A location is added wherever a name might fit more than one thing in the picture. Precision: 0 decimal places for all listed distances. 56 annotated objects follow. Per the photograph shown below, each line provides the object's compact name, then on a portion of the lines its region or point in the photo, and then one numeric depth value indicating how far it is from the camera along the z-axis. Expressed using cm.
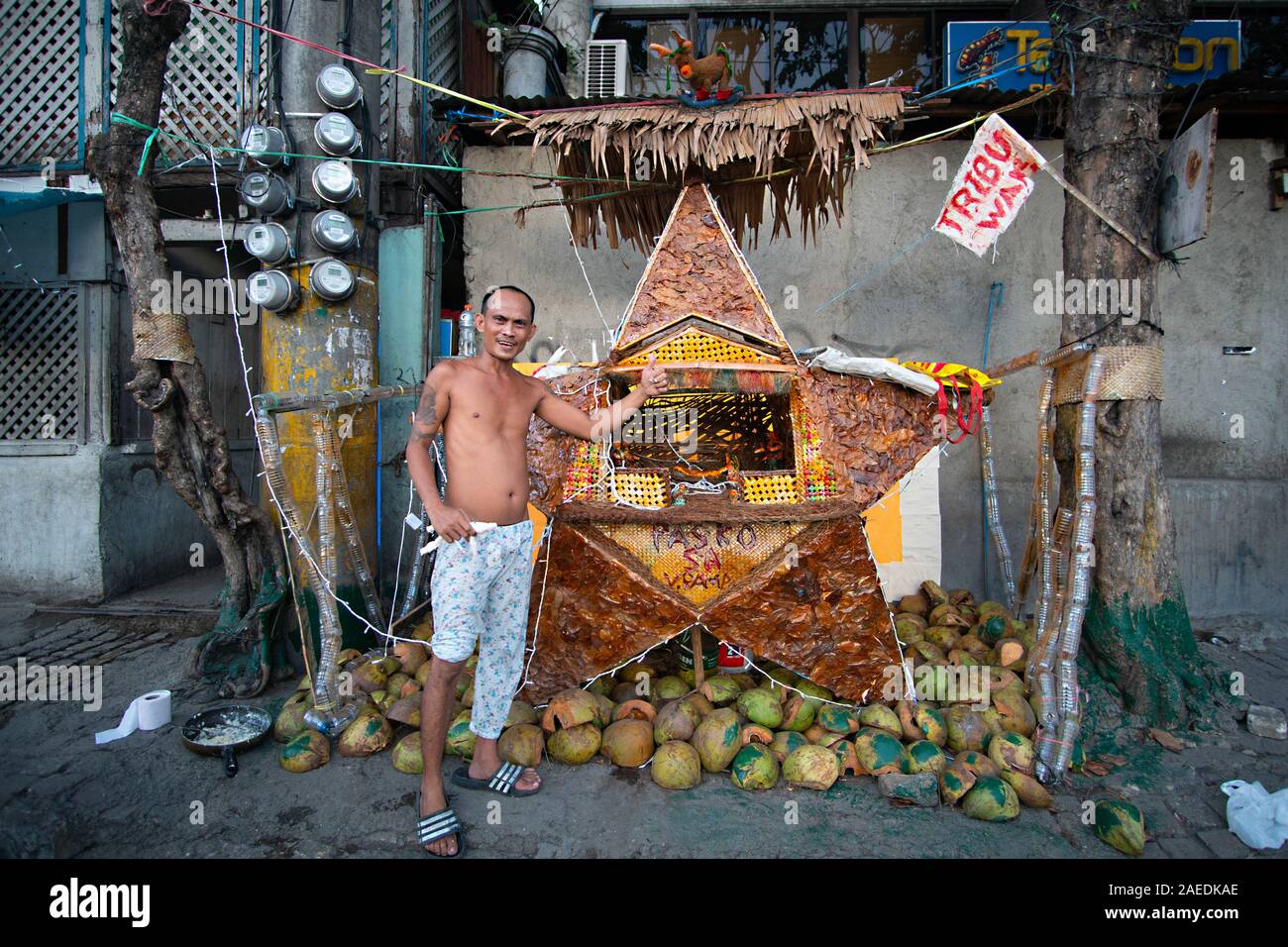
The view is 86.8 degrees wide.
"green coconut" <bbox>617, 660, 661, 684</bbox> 416
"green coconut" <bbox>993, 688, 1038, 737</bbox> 364
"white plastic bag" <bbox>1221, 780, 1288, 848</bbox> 287
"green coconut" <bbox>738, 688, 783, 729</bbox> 371
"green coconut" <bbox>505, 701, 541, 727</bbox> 369
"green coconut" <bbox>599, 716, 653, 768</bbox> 352
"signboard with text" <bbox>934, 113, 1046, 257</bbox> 384
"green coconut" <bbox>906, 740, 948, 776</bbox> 337
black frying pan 357
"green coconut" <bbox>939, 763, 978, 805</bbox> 318
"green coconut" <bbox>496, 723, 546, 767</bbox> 348
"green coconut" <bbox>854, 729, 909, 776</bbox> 341
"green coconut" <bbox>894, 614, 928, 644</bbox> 464
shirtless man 301
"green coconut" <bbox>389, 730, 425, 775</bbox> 346
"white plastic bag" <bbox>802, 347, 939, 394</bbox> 383
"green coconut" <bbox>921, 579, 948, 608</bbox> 526
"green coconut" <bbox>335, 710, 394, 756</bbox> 363
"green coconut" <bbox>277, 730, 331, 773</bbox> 349
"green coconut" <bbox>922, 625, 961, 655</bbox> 455
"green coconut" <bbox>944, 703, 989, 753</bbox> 354
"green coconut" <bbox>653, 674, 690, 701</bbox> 400
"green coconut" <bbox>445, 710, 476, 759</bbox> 356
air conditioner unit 692
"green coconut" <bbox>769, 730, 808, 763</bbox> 354
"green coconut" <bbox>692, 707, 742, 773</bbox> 349
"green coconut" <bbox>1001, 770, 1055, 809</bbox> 316
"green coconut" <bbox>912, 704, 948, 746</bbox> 360
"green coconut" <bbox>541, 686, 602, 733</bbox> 366
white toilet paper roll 387
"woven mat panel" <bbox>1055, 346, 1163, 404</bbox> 376
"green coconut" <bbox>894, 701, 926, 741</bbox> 363
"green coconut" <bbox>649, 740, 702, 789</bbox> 336
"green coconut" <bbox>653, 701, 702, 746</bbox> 360
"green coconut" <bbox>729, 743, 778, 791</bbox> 334
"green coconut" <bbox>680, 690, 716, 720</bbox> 378
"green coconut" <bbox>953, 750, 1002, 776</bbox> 330
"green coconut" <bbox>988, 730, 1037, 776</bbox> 337
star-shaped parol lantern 383
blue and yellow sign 607
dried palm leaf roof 392
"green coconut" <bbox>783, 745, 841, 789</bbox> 334
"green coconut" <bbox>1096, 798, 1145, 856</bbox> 284
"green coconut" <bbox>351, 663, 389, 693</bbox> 415
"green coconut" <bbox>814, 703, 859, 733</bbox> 364
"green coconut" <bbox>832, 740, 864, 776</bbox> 345
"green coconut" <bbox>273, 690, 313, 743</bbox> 380
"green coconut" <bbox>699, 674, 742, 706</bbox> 393
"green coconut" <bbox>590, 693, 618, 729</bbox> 374
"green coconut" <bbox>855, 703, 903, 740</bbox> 363
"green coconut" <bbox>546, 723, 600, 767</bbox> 354
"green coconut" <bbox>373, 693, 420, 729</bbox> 377
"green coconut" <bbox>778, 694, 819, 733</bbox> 375
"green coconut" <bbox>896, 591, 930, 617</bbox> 519
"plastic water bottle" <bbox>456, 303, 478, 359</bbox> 533
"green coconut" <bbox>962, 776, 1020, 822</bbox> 308
